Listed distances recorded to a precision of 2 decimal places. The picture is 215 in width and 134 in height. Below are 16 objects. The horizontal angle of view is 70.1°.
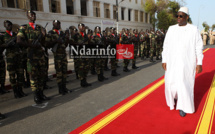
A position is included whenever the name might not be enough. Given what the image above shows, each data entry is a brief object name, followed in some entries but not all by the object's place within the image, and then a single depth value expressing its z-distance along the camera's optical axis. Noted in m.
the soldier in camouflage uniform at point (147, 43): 10.86
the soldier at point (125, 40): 7.35
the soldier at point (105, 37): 6.23
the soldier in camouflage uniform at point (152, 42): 10.19
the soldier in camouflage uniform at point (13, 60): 4.53
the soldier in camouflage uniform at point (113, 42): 6.55
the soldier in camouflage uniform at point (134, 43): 7.87
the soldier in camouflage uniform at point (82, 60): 5.13
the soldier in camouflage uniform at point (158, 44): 10.75
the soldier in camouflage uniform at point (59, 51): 4.32
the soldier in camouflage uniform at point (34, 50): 3.74
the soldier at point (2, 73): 4.98
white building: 15.28
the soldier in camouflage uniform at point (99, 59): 5.96
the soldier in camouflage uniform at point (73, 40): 4.95
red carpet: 2.60
